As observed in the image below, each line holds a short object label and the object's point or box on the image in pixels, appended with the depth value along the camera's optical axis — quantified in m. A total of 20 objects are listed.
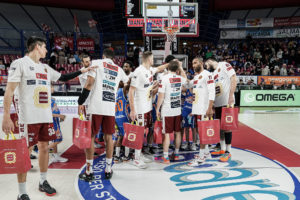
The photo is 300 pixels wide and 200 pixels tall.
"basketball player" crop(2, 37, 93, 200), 3.10
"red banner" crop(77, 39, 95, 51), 18.51
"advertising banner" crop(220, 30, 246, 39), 24.78
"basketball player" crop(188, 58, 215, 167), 4.47
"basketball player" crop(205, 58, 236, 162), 4.84
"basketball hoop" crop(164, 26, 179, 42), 8.59
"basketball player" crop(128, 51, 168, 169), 4.35
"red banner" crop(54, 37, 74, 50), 18.38
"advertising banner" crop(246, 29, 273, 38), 24.02
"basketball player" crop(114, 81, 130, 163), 4.86
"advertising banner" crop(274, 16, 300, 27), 22.38
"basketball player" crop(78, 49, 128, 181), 3.71
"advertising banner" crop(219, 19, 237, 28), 24.28
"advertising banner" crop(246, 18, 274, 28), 23.44
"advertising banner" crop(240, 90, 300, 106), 12.45
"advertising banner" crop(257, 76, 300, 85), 14.96
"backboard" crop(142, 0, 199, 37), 10.33
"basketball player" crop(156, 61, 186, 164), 4.56
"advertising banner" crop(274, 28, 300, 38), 22.64
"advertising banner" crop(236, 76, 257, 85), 15.68
